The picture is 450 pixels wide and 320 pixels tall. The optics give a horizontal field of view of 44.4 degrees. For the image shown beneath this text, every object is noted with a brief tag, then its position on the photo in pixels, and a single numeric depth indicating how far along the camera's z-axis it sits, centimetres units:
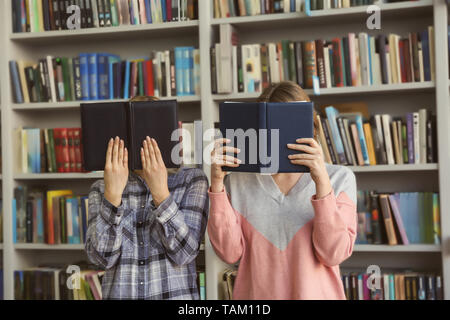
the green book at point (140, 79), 250
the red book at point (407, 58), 224
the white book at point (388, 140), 225
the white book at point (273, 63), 235
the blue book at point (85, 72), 256
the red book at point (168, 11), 244
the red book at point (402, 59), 225
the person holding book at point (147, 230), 133
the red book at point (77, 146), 256
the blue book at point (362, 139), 226
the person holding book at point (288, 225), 119
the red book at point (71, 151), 257
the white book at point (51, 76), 260
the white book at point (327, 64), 231
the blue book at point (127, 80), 252
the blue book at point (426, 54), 221
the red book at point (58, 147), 259
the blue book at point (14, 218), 259
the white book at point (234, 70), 238
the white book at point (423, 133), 221
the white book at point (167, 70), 246
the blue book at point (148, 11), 246
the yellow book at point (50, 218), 256
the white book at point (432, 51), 219
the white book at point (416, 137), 222
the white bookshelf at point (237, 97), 219
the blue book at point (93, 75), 255
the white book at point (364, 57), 227
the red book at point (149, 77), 249
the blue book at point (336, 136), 228
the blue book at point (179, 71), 244
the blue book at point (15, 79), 260
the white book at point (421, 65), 222
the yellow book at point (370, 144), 227
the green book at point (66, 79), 259
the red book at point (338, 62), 229
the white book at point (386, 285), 227
